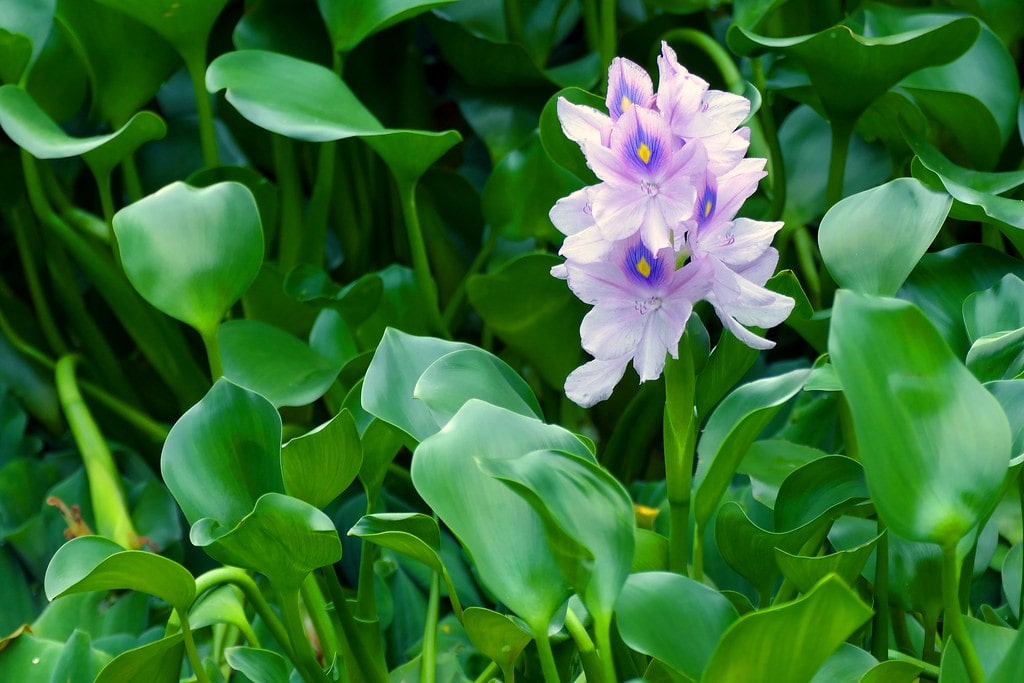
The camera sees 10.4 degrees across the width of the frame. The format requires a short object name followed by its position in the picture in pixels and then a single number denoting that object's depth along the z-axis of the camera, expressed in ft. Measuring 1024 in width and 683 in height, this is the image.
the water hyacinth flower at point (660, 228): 7.10
